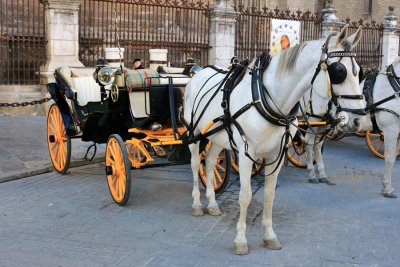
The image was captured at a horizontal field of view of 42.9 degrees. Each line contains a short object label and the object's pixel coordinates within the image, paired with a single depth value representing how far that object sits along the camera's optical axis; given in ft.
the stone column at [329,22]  58.49
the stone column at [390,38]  61.77
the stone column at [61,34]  40.73
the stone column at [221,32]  48.96
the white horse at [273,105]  13.91
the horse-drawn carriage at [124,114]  20.38
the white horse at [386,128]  22.49
